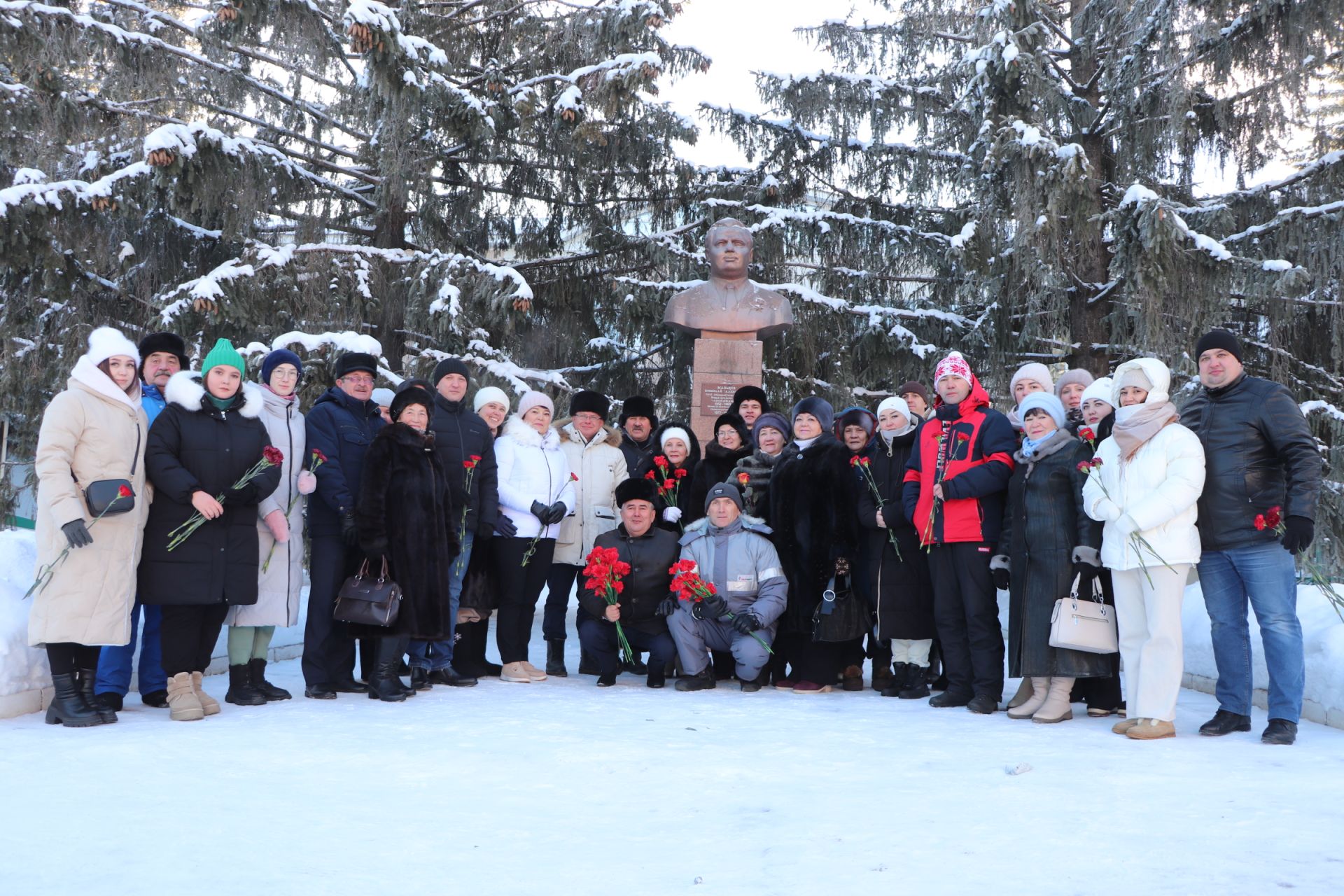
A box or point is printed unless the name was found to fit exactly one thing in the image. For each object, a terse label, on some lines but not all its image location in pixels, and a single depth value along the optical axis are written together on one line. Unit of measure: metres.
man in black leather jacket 4.41
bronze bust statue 8.77
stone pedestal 8.68
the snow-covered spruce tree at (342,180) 9.23
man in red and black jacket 5.30
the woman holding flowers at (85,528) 4.37
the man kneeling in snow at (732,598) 5.84
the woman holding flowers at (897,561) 5.69
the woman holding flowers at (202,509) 4.64
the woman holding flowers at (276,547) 5.04
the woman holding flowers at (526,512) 6.07
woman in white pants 4.50
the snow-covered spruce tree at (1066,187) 9.60
